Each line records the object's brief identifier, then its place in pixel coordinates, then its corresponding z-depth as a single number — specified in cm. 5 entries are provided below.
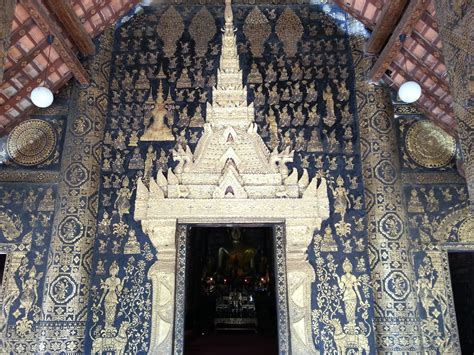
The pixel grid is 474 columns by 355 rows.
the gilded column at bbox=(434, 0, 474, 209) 326
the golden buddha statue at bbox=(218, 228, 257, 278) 1043
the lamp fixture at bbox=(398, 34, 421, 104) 517
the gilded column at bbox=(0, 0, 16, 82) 364
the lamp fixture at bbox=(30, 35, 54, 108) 515
